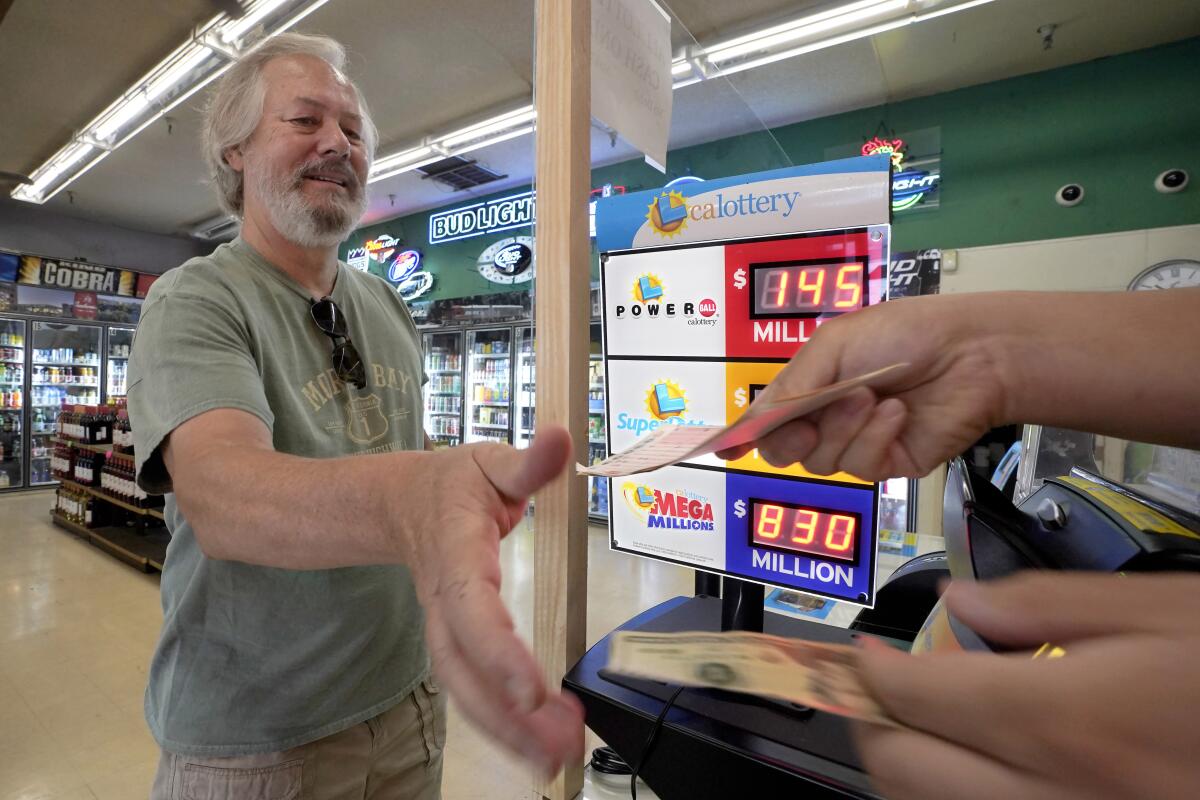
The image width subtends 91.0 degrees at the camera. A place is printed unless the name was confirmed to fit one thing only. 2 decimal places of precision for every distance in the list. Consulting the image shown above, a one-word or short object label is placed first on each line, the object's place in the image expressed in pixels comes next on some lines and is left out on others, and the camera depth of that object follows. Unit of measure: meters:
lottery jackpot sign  0.97
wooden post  0.91
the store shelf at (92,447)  5.96
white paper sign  1.00
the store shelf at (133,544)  5.04
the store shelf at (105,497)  5.35
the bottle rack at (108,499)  5.32
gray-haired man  0.44
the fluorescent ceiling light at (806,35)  3.61
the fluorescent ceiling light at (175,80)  4.04
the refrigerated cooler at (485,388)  7.33
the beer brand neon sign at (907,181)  4.92
